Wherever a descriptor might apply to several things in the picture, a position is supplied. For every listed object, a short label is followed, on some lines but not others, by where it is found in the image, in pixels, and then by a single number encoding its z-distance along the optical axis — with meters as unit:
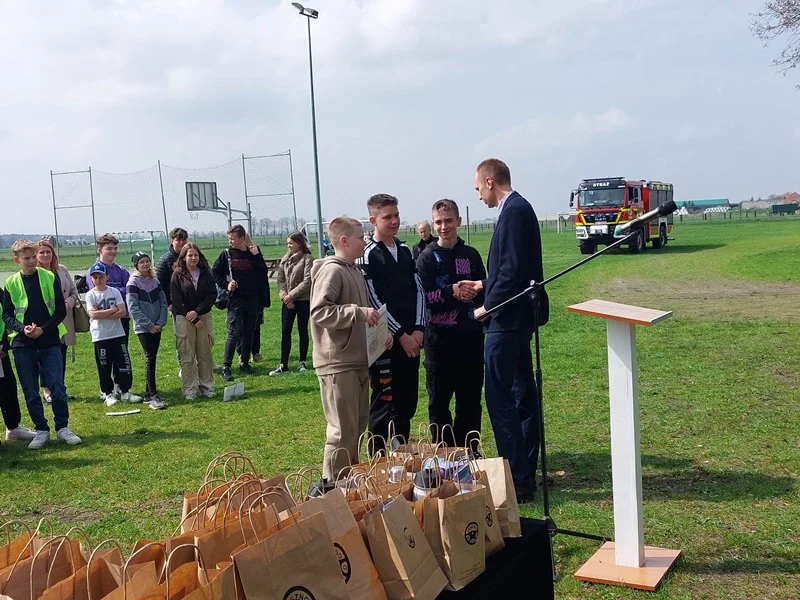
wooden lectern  4.03
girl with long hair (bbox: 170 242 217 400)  9.59
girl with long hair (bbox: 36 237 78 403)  8.71
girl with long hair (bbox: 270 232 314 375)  10.88
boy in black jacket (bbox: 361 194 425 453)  5.67
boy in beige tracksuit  4.95
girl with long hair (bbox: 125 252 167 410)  9.48
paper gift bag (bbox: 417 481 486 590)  3.15
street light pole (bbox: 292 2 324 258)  22.31
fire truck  31.91
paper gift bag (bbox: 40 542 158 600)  2.37
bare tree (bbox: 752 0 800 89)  20.78
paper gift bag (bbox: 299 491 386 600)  2.79
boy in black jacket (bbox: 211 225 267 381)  10.90
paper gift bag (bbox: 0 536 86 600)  2.52
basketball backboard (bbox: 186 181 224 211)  22.34
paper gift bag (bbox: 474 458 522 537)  3.63
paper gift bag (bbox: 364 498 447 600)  2.90
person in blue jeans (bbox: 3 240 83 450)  7.36
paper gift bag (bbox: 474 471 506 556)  3.47
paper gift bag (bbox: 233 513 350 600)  2.43
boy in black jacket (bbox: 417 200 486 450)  5.93
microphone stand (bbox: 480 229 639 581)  4.18
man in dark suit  5.14
